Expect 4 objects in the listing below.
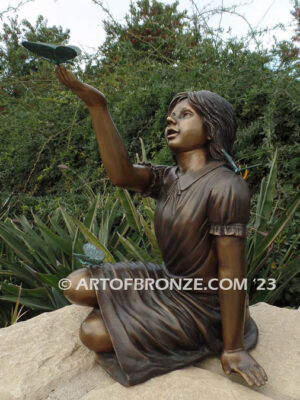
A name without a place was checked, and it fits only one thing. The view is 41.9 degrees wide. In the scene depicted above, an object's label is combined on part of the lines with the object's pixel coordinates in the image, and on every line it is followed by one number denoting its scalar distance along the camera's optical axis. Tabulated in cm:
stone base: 110
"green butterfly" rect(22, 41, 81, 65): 104
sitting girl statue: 117
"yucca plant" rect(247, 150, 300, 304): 192
